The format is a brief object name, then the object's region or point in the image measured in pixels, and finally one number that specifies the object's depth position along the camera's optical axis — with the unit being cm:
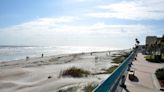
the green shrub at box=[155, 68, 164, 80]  670
